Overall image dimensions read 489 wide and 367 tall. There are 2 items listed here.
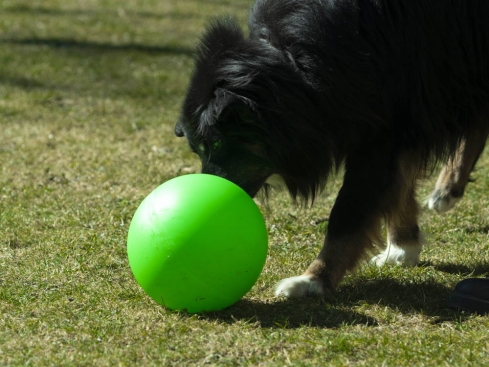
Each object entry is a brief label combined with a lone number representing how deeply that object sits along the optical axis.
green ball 6.91
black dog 7.51
